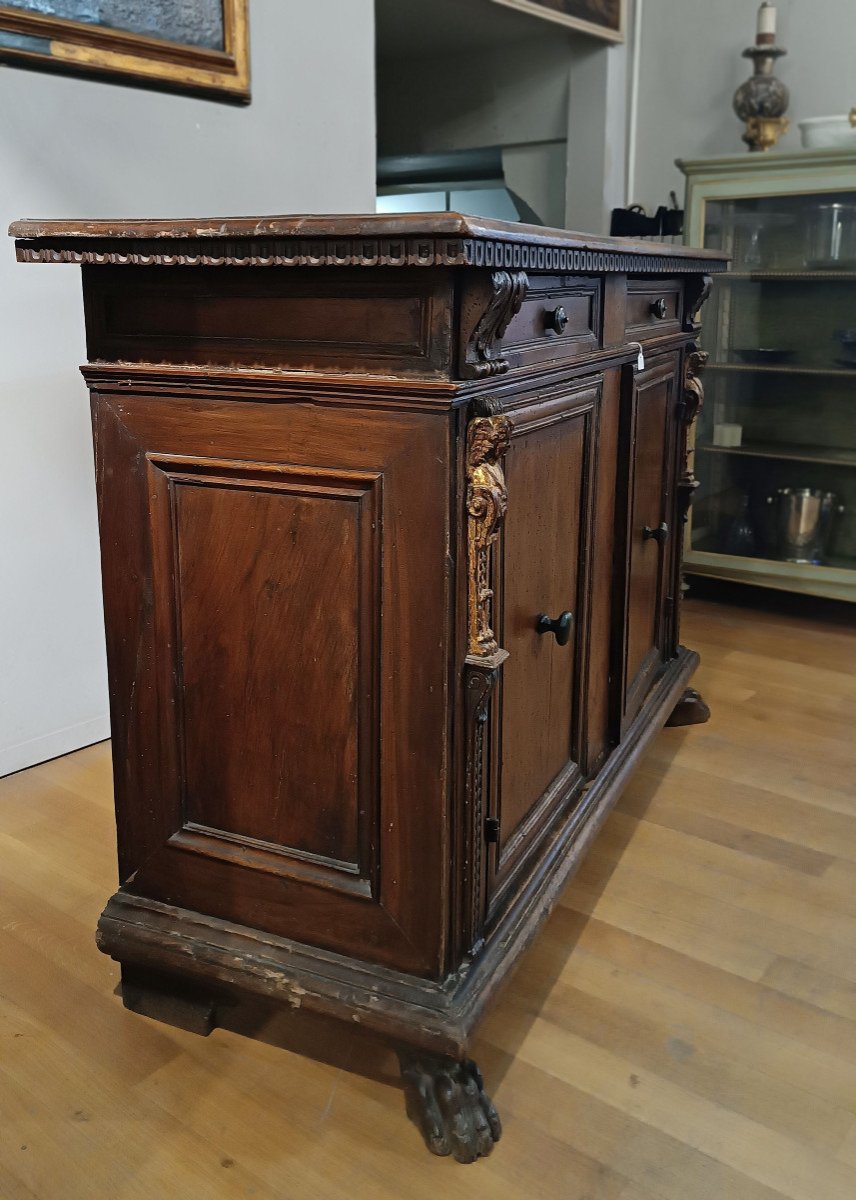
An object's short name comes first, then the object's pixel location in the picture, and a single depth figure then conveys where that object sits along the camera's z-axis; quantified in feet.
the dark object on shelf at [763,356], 11.83
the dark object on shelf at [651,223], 12.40
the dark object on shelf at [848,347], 11.19
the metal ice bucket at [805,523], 11.68
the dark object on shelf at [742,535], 12.00
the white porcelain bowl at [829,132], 10.90
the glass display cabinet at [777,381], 11.24
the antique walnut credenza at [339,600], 3.99
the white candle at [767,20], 11.56
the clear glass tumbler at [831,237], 11.09
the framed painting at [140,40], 6.93
